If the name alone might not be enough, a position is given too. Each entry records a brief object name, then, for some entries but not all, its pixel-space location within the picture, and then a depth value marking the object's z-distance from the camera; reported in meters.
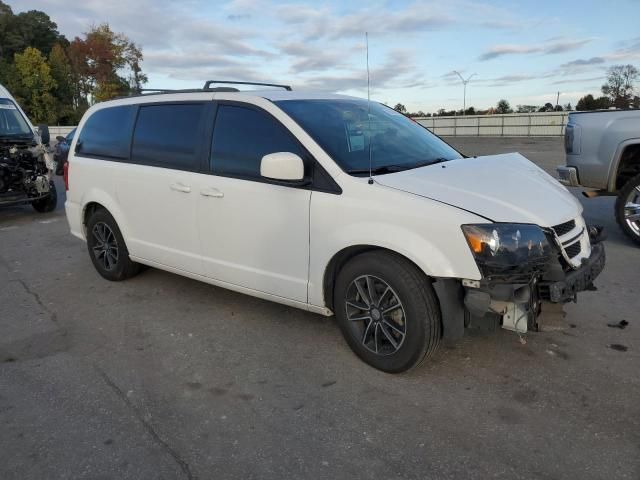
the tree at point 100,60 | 74.81
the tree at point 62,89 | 69.62
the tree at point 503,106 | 59.50
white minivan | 3.11
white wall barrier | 35.94
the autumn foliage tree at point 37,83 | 65.12
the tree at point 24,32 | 86.25
